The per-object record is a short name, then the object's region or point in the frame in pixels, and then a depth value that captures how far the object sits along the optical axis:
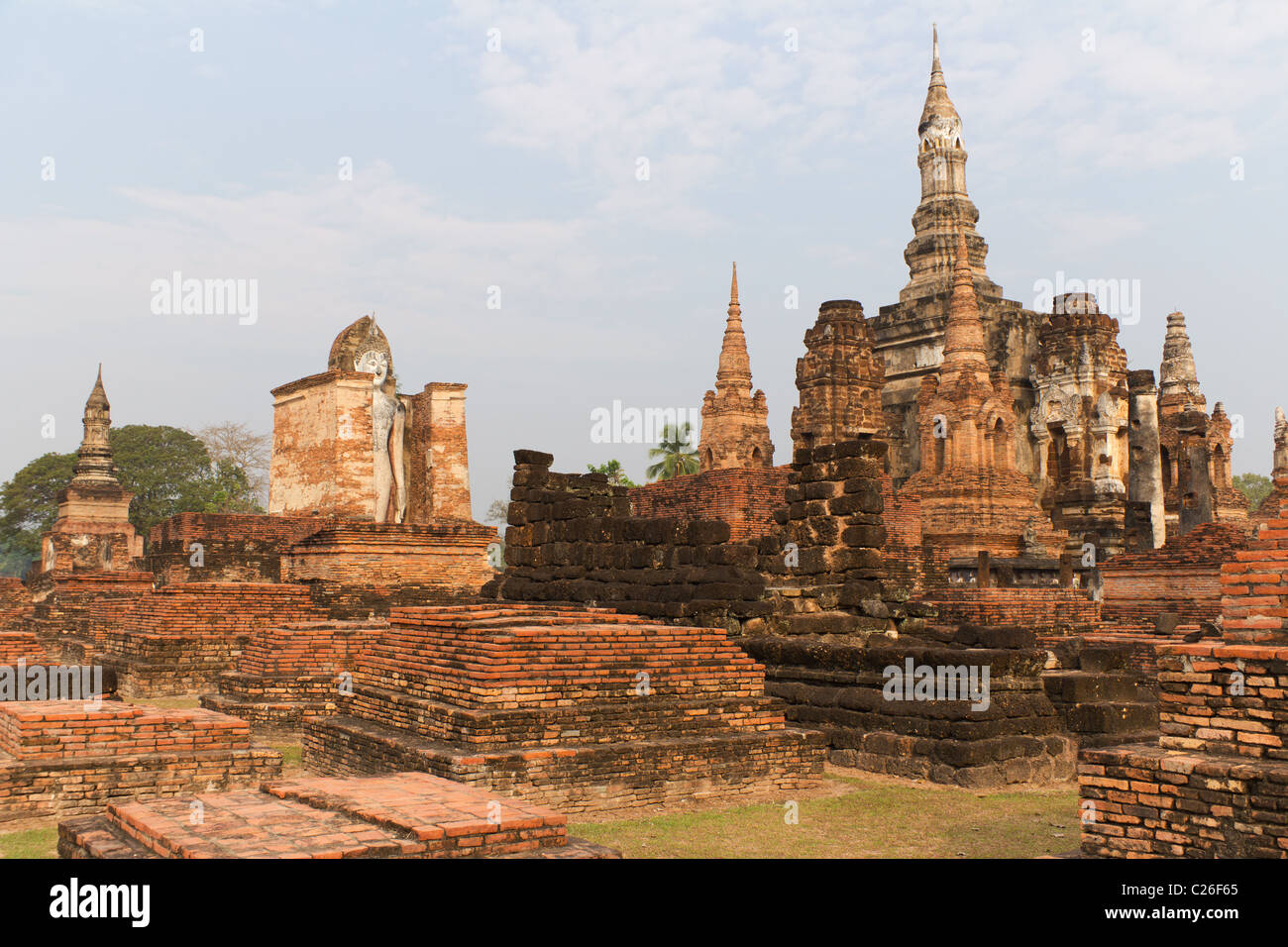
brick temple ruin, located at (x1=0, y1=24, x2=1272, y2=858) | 4.95
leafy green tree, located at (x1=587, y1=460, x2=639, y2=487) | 37.31
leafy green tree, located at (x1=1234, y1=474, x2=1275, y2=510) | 66.56
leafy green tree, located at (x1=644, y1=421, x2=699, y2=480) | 39.09
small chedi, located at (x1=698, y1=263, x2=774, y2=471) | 28.70
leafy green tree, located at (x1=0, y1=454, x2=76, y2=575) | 46.91
